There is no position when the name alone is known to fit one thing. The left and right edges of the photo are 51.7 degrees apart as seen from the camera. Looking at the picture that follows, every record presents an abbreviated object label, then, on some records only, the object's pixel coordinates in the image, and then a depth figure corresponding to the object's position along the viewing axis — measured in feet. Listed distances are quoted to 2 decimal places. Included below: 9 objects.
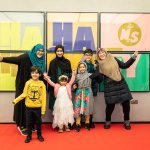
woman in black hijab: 7.75
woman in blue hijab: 7.38
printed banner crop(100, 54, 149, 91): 8.45
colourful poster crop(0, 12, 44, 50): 8.21
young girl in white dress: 7.39
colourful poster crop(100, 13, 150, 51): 8.34
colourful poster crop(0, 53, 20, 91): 8.25
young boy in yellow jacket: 6.66
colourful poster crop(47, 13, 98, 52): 8.26
